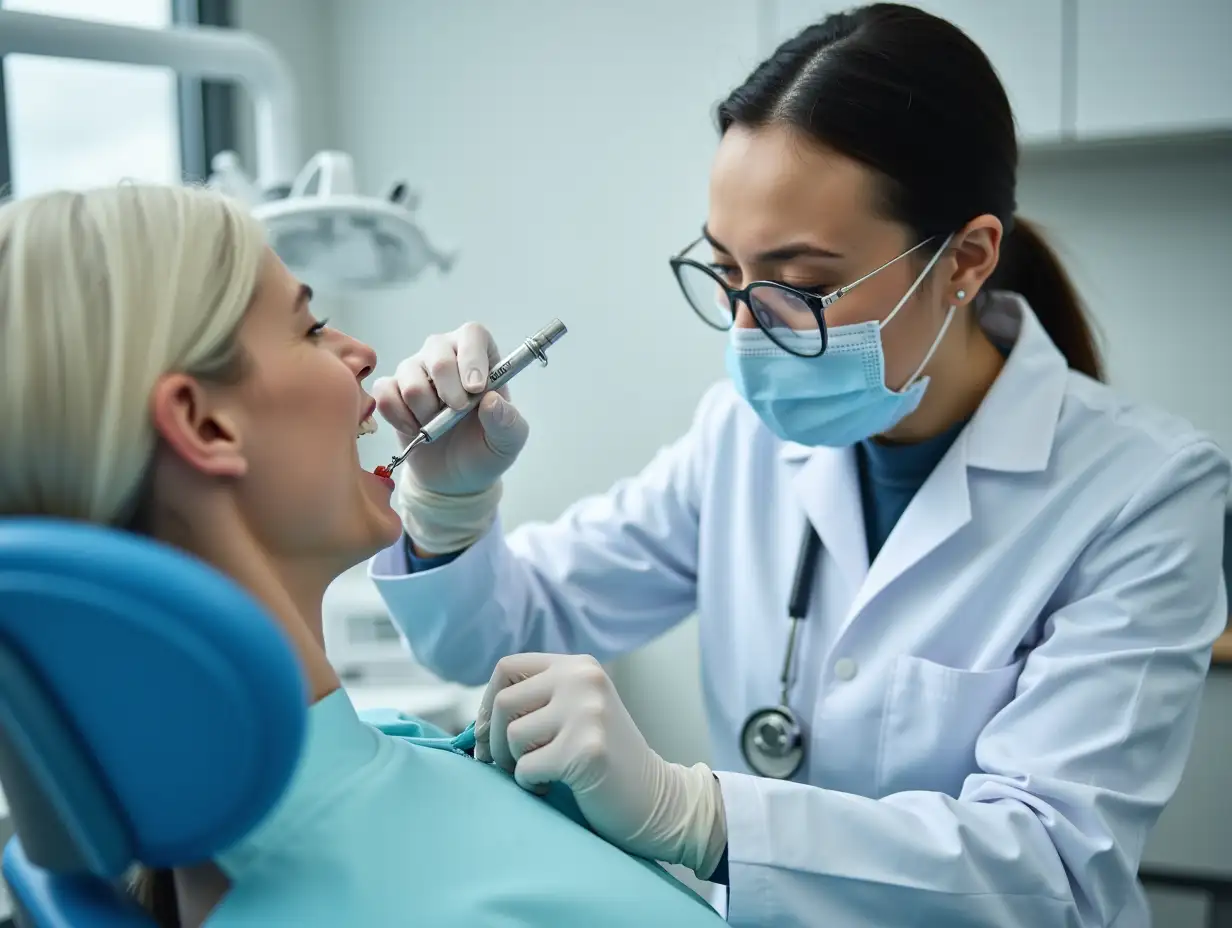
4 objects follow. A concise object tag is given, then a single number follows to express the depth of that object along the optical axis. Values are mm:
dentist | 951
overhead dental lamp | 1204
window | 2090
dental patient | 685
